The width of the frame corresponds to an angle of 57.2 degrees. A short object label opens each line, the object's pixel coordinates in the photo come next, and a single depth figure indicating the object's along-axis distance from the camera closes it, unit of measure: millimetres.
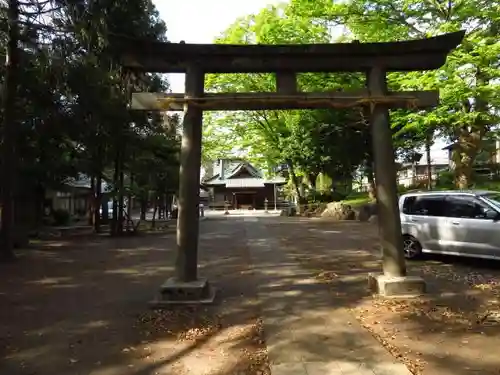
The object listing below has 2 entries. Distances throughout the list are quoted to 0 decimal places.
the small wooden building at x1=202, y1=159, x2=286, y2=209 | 55625
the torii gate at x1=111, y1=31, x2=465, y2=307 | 8030
